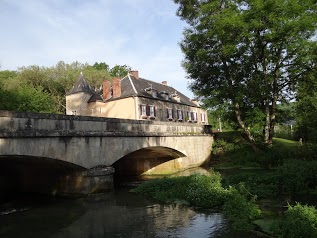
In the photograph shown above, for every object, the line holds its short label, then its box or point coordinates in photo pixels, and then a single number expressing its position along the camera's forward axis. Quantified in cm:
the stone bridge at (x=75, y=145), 1174
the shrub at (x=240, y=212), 862
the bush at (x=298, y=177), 1268
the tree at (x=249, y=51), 2027
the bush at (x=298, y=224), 689
